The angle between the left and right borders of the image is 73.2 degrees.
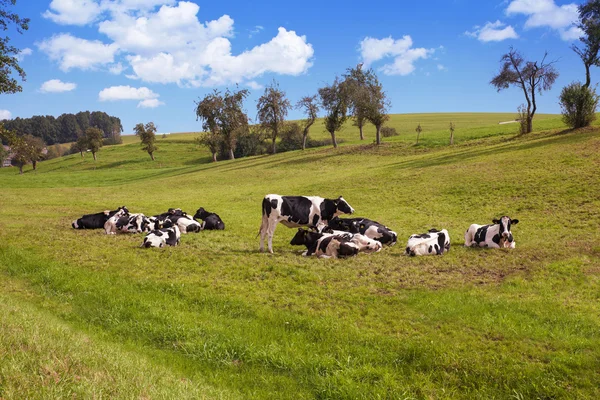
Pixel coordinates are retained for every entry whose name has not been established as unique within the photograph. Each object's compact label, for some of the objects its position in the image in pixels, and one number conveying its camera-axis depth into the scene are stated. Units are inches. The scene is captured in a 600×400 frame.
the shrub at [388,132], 3033.7
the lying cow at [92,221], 691.4
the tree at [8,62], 661.3
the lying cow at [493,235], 500.4
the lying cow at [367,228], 547.2
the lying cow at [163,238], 534.6
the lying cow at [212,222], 694.5
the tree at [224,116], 2652.6
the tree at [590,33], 1766.7
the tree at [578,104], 1387.8
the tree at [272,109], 2529.5
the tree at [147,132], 3208.7
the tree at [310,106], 2456.9
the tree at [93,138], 3435.0
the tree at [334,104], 2345.0
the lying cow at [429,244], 482.0
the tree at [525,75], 1808.8
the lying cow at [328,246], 483.5
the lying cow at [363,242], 509.0
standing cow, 514.3
